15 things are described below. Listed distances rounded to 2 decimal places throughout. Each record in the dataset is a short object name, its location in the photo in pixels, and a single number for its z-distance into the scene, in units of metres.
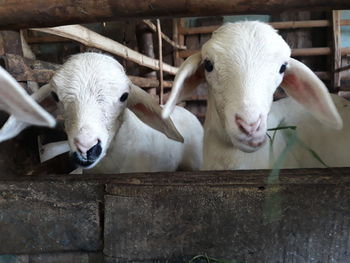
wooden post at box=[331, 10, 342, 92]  1.78
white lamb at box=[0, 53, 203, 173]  0.37
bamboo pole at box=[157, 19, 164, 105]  1.05
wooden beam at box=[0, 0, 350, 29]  0.27
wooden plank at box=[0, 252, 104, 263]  0.31
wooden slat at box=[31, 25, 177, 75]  0.54
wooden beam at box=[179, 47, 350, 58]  1.80
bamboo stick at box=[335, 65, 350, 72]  1.63
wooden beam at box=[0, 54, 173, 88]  0.43
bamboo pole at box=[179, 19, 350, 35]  1.81
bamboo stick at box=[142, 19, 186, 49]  1.10
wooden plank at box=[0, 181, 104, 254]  0.30
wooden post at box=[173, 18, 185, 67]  1.91
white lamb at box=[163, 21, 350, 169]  0.31
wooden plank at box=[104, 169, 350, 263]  0.27
